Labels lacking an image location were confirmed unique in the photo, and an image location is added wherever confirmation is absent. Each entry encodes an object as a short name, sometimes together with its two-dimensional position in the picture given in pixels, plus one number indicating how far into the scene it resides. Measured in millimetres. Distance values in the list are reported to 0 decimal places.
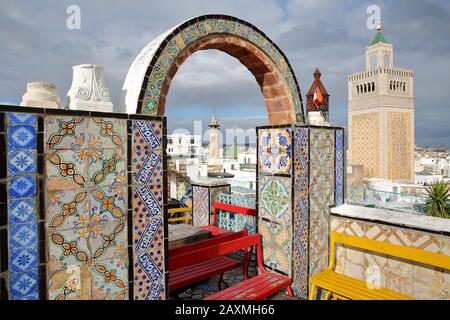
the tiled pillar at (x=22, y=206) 1987
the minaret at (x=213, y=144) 23859
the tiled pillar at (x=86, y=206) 2186
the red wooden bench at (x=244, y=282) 3059
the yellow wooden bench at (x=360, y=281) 2947
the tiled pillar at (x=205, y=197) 5862
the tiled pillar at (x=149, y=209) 2584
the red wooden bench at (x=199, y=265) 3180
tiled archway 2713
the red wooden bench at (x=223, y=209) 4752
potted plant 7480
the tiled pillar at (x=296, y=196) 3719
